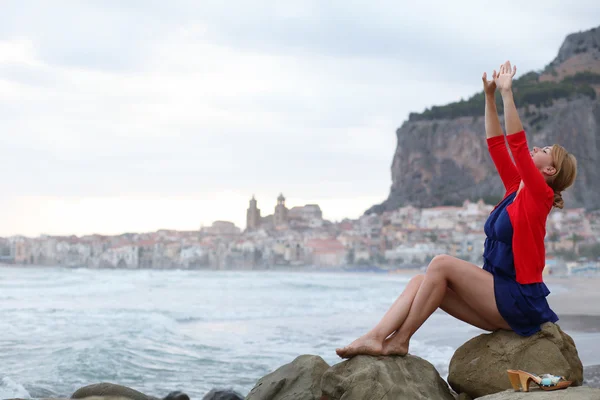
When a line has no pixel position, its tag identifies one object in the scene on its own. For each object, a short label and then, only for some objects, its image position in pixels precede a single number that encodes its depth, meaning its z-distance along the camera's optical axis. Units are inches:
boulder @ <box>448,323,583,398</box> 144.1
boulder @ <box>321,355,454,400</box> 141.7
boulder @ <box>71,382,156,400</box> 182.1
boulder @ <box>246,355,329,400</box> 154.9
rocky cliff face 3181.6
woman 140.2
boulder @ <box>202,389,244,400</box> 206.5
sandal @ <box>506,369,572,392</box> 123.6
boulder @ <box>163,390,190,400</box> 212.8
